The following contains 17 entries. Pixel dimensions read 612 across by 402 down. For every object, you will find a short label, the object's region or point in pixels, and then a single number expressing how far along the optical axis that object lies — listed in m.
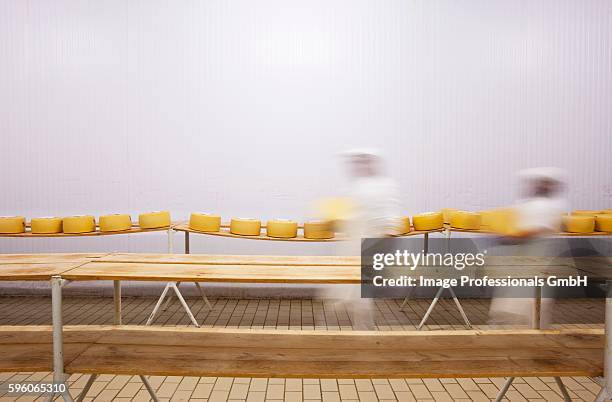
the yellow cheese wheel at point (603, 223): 5.19
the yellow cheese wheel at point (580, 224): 5.13
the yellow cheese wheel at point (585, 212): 5.71
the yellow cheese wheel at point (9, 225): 5.06
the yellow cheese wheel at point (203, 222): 5.03
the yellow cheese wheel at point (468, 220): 5.13
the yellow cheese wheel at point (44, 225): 5.03
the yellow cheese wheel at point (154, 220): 5.06
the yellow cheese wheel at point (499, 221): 3.63
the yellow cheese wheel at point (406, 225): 5.09
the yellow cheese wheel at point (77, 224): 5.06
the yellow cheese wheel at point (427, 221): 5.10
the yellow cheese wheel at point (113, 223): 5.07
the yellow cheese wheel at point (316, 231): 5.05
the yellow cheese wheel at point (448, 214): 5.37
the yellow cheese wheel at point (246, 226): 5.00
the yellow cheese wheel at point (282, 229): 5.05
